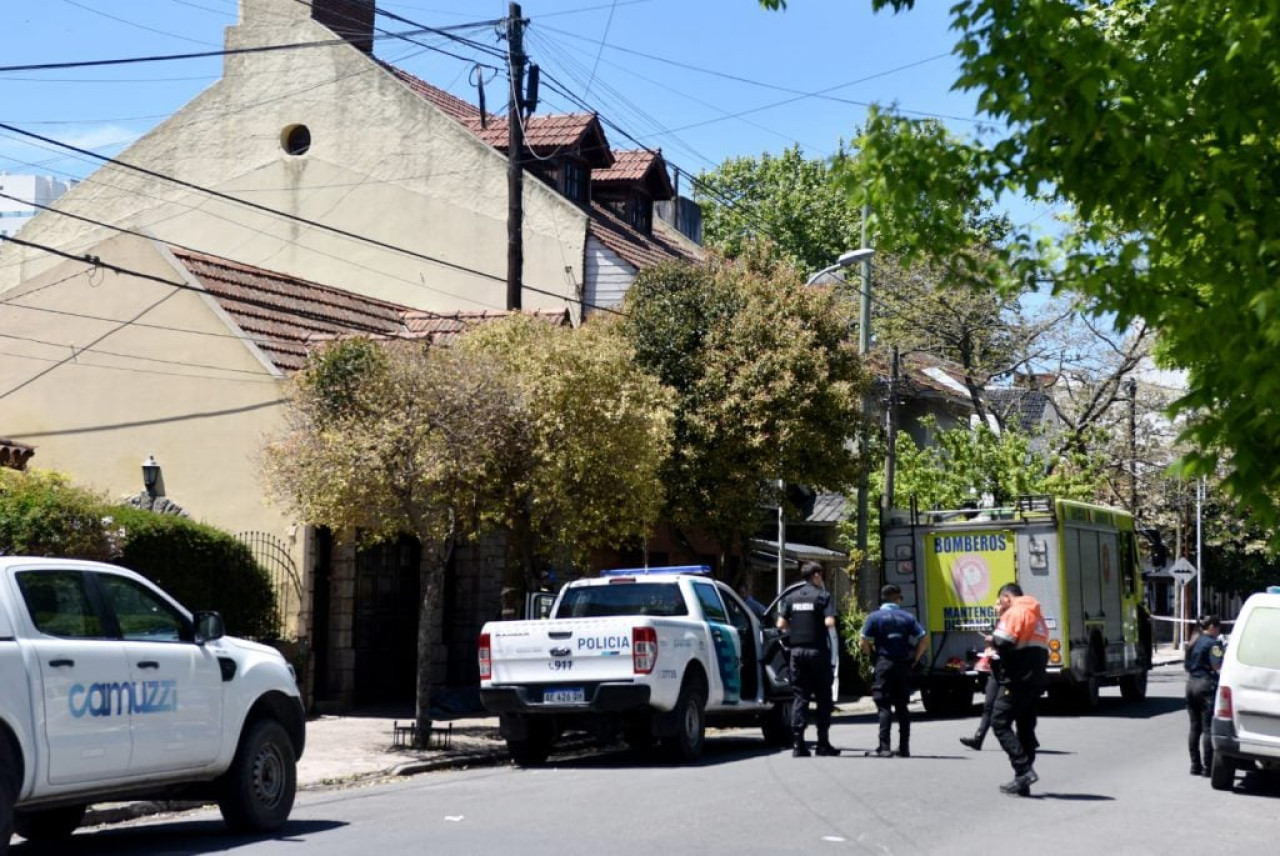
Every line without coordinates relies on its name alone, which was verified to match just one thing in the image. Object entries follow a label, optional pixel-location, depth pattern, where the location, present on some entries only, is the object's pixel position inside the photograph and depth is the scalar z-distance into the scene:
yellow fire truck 22.33
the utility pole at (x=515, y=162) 22.28
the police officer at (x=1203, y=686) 15.80
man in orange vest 13.52
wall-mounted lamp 21.47
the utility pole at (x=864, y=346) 27.02
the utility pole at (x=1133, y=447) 40.52
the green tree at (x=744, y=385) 23.78
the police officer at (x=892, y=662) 16.44
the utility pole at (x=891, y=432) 29.43
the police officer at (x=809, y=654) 16.39
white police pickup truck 15.47
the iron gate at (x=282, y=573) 20.61
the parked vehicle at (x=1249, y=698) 14.27
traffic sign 44.38
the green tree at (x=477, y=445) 17.06
